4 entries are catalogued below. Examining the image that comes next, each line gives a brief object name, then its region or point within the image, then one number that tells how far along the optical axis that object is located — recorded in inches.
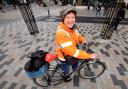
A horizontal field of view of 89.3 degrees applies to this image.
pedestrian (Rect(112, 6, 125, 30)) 160.2
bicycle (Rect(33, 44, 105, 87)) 60.7
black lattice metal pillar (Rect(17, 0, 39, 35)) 120.0
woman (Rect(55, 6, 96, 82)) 46.5
